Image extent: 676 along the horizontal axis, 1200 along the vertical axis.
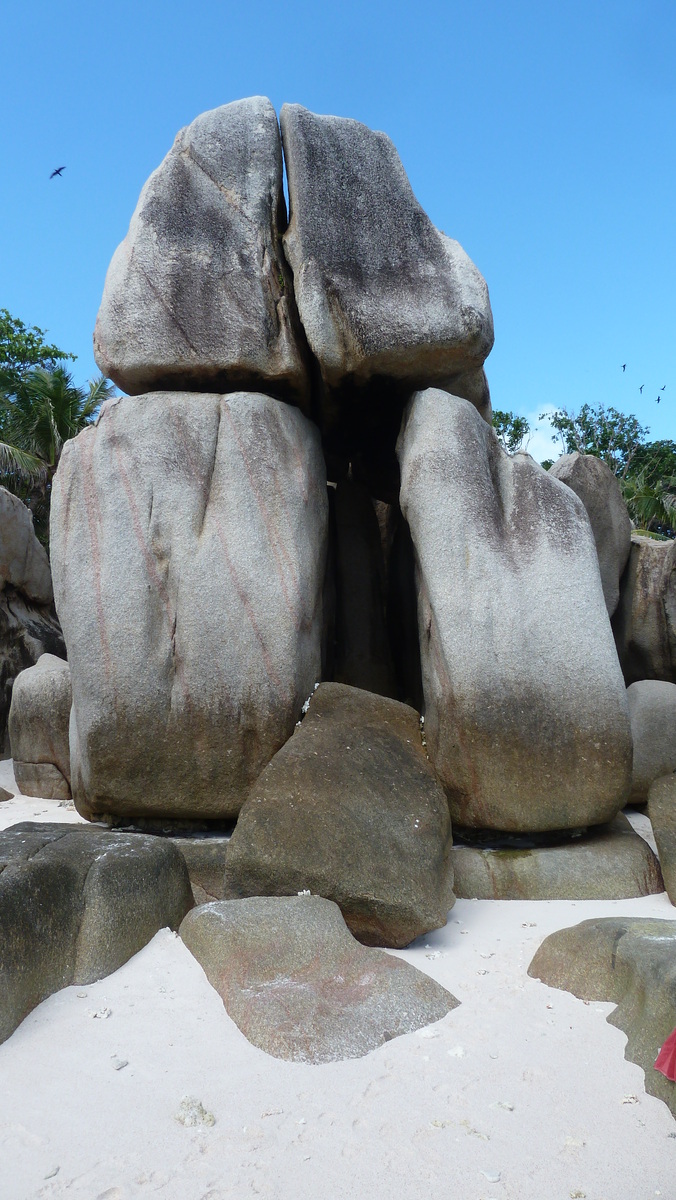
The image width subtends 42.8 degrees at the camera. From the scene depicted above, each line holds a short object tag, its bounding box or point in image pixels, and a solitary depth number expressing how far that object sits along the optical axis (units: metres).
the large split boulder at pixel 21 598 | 8.73
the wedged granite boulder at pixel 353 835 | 3.48
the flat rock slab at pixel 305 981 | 2.62
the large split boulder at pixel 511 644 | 4.32
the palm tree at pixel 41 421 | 16.67
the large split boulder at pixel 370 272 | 5.05
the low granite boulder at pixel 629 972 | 2.45
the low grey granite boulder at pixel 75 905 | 2.88
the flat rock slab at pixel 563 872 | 4.11
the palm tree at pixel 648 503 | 16.62
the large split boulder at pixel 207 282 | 5.07
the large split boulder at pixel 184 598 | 4.48
